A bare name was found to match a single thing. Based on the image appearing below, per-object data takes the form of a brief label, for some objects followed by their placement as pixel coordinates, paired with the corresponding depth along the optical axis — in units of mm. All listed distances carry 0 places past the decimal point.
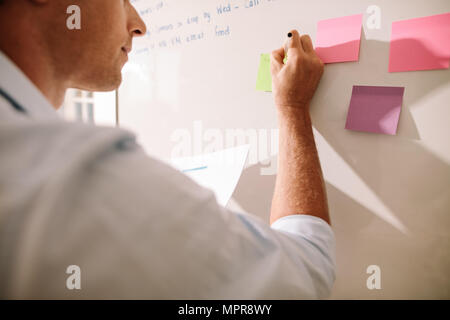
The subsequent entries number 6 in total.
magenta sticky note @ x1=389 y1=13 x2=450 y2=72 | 400
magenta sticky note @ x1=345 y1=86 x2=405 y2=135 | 445
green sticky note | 587
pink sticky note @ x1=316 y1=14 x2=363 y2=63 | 474
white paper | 621
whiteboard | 427
